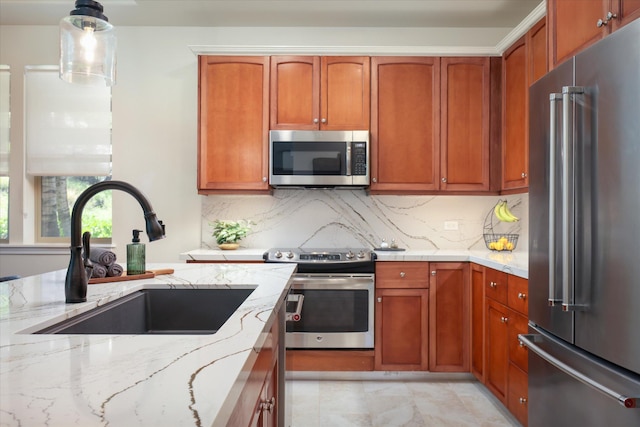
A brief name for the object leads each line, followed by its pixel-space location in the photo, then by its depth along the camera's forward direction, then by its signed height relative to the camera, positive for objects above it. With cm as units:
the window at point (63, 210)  362 +2
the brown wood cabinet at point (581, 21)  156 +76
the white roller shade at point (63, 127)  354 +69
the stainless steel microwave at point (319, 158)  319 +41
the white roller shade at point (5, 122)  354 +73
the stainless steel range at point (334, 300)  303 -59
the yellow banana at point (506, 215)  324 +1
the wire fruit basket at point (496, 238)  330 -18
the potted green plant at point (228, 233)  333 -15
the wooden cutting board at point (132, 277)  149 -23
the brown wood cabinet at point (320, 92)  325 +91
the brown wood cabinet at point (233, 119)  324 +70
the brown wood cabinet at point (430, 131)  328 +63
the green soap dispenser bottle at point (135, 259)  162 -17
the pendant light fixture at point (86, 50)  157 +61
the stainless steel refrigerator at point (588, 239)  128 -8
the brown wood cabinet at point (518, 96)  273 +83
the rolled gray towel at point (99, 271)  149 -20
